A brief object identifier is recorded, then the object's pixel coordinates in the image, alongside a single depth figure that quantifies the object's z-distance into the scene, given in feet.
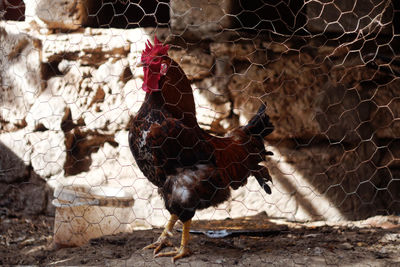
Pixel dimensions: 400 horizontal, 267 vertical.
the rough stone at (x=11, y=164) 8.52
